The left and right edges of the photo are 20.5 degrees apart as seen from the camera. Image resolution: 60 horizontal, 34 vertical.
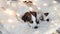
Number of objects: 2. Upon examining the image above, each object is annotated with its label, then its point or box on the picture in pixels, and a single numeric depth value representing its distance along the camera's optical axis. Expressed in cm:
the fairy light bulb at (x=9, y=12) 138
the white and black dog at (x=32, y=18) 129
